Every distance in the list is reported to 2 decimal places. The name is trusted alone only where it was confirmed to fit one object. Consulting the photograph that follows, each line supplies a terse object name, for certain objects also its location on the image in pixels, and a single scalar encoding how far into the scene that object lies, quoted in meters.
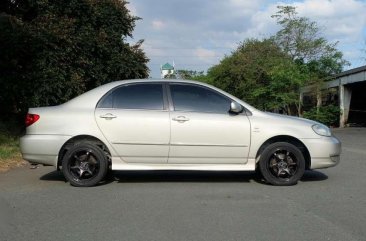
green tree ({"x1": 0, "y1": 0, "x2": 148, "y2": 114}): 15.54
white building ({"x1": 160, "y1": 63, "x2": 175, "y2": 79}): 86.71
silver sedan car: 8.38
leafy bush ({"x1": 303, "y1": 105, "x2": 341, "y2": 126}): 31.80
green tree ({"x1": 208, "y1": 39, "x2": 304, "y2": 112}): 33.34
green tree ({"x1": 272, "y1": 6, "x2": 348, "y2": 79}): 34.44
